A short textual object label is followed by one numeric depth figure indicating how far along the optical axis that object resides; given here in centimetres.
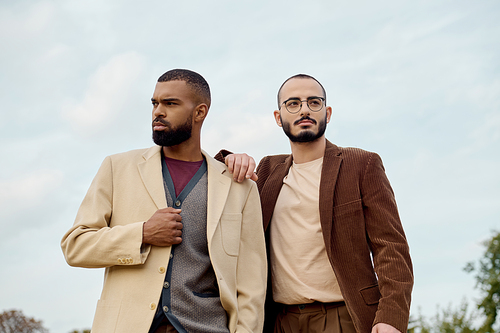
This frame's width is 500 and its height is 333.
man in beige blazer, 341
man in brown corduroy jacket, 418
